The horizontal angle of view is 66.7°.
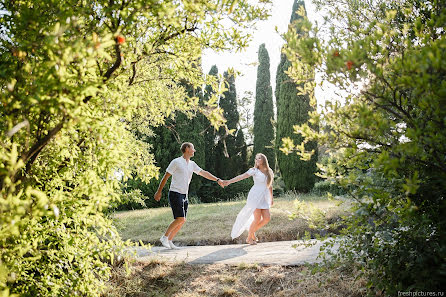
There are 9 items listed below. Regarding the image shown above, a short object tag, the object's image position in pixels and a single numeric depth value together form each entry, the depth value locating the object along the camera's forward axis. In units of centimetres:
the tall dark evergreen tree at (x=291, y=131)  1656
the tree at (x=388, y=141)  218
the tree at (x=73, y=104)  213
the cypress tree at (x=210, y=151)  2109
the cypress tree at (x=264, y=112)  2138
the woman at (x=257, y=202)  667
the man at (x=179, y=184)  618
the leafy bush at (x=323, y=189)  1522
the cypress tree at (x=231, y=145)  2136
